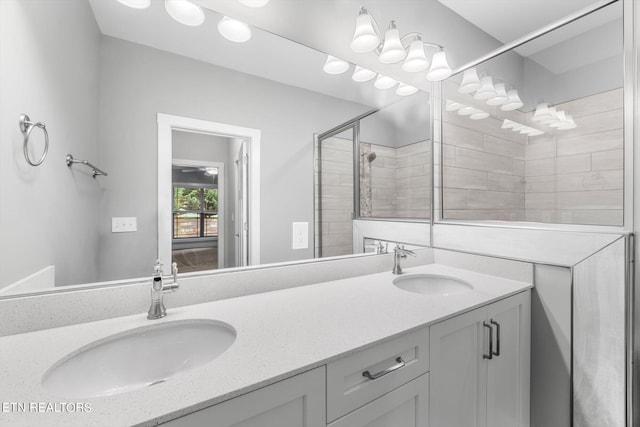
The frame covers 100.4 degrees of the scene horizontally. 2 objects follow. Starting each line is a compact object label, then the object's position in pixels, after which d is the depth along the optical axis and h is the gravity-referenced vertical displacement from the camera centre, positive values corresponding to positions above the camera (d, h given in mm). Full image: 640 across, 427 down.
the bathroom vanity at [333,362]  541 -365
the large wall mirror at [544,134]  1383 +554
